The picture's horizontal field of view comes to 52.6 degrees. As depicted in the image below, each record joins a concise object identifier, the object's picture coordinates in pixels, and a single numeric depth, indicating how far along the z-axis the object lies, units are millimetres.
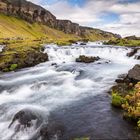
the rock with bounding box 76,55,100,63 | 29006
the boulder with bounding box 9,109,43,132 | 10509
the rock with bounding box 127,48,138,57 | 32796
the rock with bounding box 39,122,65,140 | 9862
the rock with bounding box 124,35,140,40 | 62448
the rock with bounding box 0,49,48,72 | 26653
